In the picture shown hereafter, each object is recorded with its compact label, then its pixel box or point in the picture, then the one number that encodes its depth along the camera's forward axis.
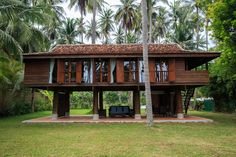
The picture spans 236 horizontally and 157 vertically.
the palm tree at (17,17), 9.15
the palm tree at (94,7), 20.08
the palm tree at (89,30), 33.62
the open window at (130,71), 11.91
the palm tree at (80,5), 21.18
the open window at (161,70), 11.85
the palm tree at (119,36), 33.53
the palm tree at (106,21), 29.71
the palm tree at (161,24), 29.04
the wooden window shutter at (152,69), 11.76
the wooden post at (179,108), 12.47
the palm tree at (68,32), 26.51
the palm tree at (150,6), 21.68
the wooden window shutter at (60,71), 11.84
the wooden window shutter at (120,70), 11.71
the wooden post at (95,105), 12.30
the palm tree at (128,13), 25.75
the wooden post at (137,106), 12.36
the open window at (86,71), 11.97
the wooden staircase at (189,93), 14.30
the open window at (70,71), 11.96
